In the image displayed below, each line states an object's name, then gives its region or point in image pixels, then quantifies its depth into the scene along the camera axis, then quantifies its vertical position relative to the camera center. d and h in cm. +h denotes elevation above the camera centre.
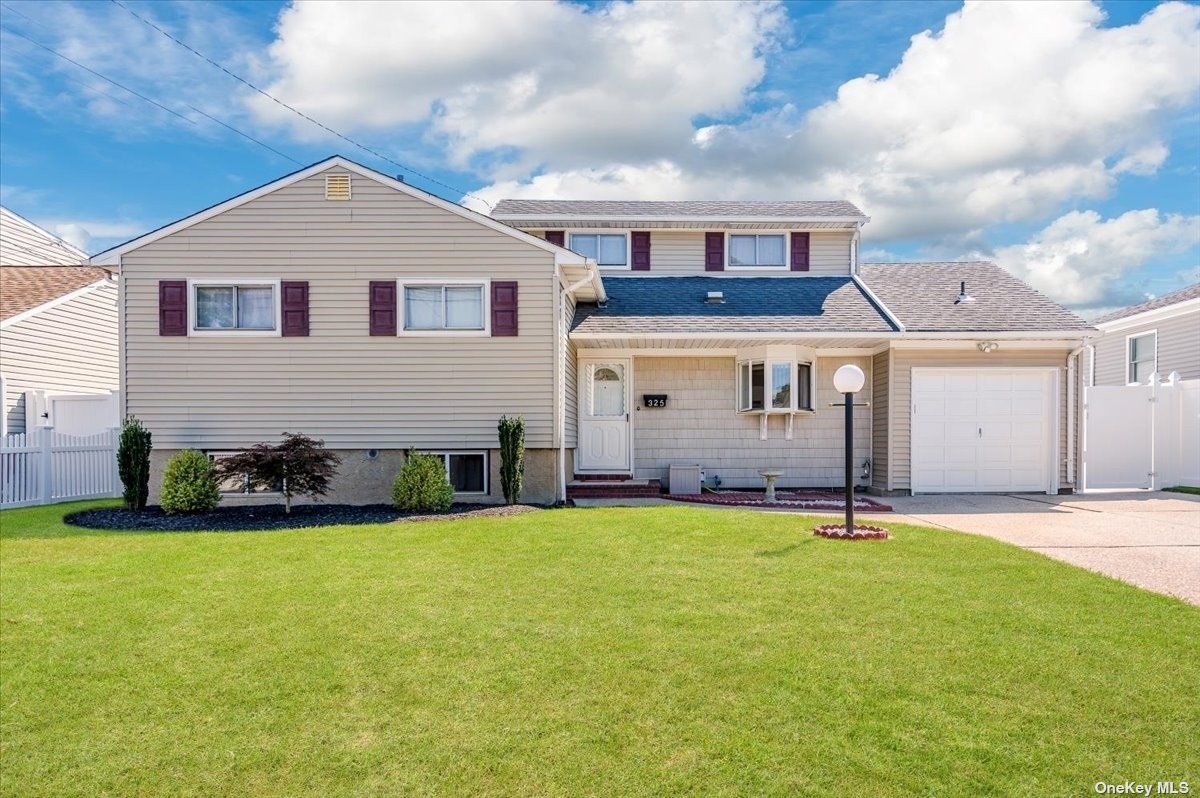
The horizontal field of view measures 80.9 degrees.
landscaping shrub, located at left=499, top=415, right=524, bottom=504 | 1076 -85
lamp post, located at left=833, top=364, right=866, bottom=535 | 829 +22
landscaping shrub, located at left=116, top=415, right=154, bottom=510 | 1048 -95
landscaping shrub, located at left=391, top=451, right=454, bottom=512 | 1030 -126
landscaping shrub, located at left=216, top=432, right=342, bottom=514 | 993 -92
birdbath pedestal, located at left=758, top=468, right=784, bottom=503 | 1176 -137
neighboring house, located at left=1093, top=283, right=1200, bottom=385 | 1689 +164
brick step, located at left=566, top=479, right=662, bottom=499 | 1233 -156
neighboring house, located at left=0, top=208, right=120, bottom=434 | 1551 +128
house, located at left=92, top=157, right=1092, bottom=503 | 1134 +100
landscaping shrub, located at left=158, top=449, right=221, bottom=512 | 1010 -121
